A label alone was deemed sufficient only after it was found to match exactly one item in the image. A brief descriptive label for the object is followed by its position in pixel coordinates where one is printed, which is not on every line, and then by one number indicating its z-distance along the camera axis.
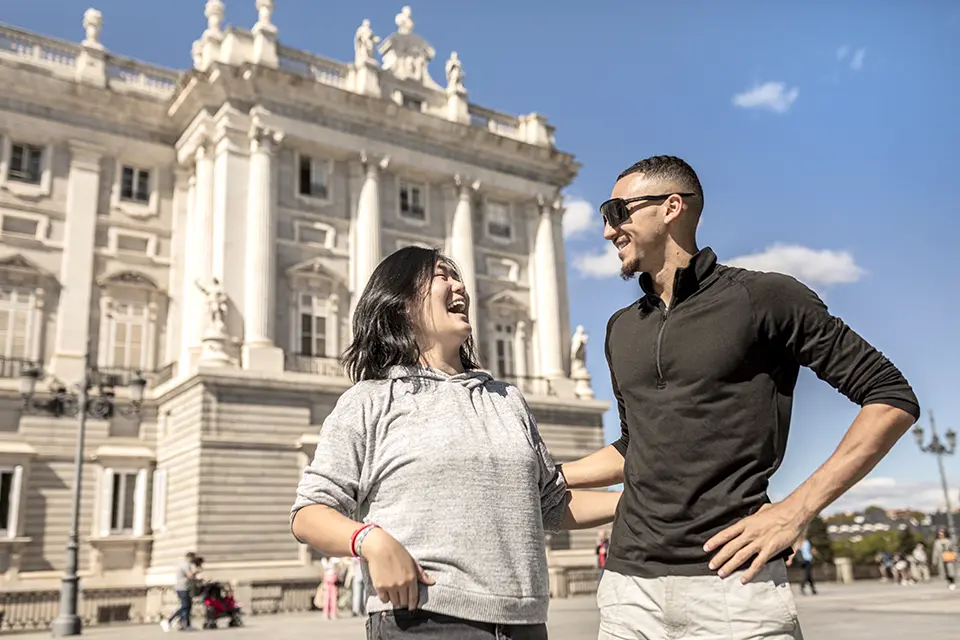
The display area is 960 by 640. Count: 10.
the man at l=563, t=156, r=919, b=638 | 2.54
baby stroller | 18.39
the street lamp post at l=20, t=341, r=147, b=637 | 16.38
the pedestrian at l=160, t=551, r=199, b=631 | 18.14
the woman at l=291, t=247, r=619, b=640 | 2.45
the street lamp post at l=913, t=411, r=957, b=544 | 27.52
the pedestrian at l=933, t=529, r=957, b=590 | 21.70
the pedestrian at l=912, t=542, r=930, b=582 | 27.79
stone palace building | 23.95
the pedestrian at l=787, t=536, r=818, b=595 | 20.11
